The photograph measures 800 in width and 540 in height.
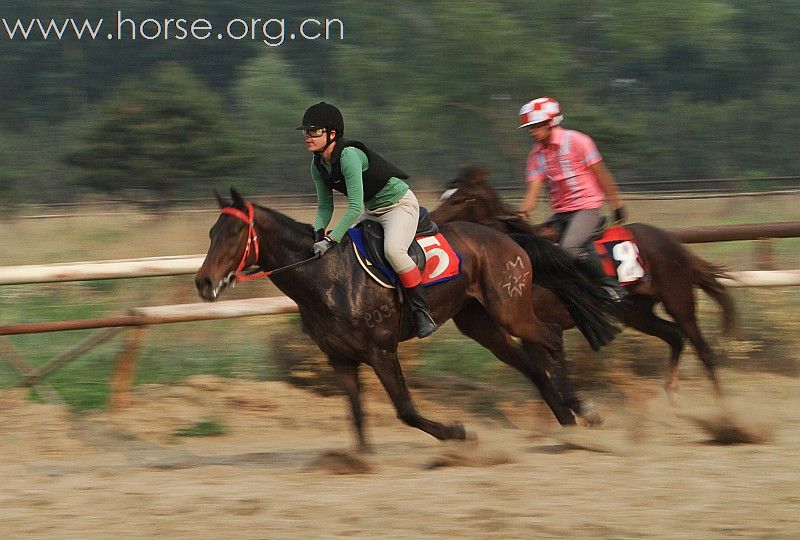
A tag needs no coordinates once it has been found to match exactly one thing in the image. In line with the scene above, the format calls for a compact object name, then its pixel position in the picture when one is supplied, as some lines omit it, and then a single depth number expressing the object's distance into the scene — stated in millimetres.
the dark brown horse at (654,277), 16000
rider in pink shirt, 15859
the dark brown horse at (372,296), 12719
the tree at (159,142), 50344
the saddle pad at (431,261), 13430
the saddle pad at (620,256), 16141
